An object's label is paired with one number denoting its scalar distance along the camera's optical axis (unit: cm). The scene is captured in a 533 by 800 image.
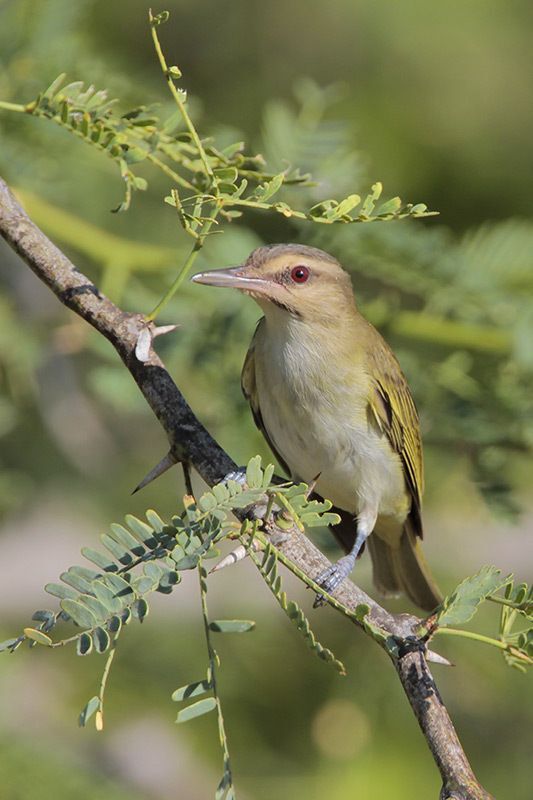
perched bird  768
